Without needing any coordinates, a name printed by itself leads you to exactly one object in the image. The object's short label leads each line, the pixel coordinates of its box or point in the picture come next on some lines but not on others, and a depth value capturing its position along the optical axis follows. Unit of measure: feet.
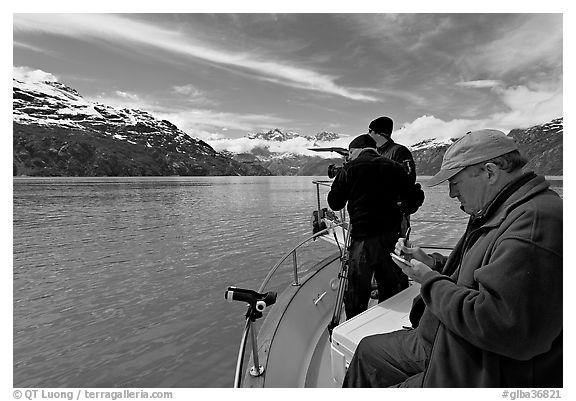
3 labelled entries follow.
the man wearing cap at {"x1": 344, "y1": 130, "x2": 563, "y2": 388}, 4.02
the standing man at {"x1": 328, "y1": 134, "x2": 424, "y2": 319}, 10.62
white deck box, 8.12
